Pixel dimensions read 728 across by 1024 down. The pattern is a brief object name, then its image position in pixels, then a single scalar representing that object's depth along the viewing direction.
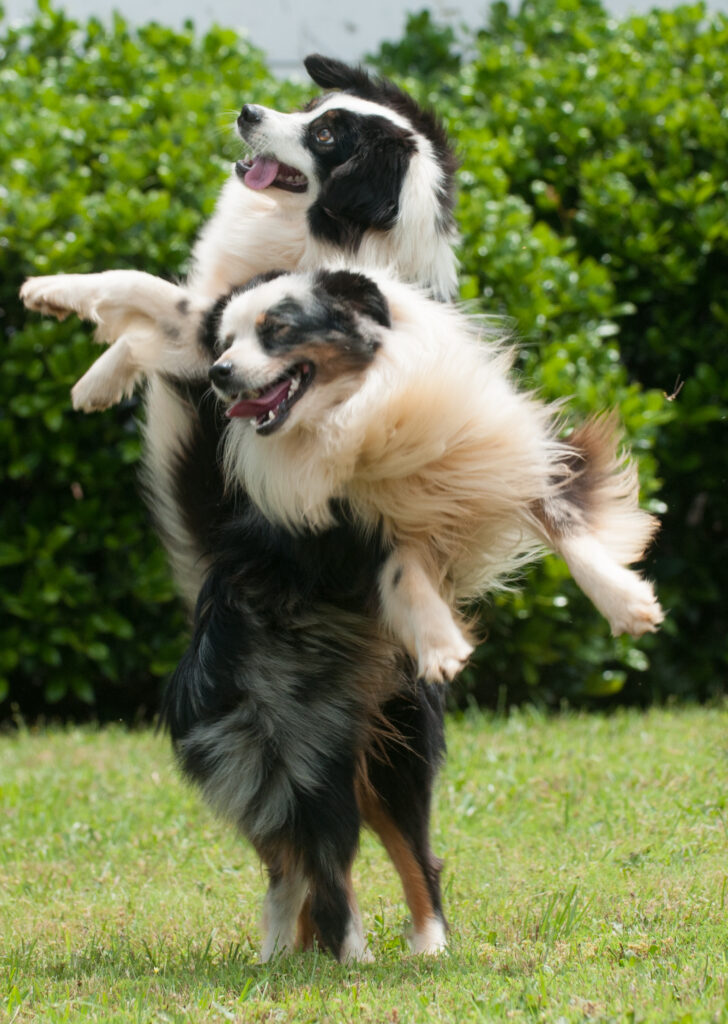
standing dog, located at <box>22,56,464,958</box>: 7.14
